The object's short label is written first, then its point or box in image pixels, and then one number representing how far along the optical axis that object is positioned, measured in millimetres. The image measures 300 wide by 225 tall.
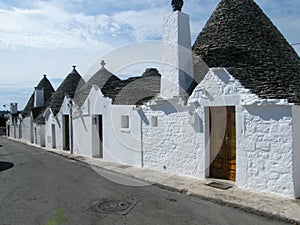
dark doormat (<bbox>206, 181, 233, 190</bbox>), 8105
